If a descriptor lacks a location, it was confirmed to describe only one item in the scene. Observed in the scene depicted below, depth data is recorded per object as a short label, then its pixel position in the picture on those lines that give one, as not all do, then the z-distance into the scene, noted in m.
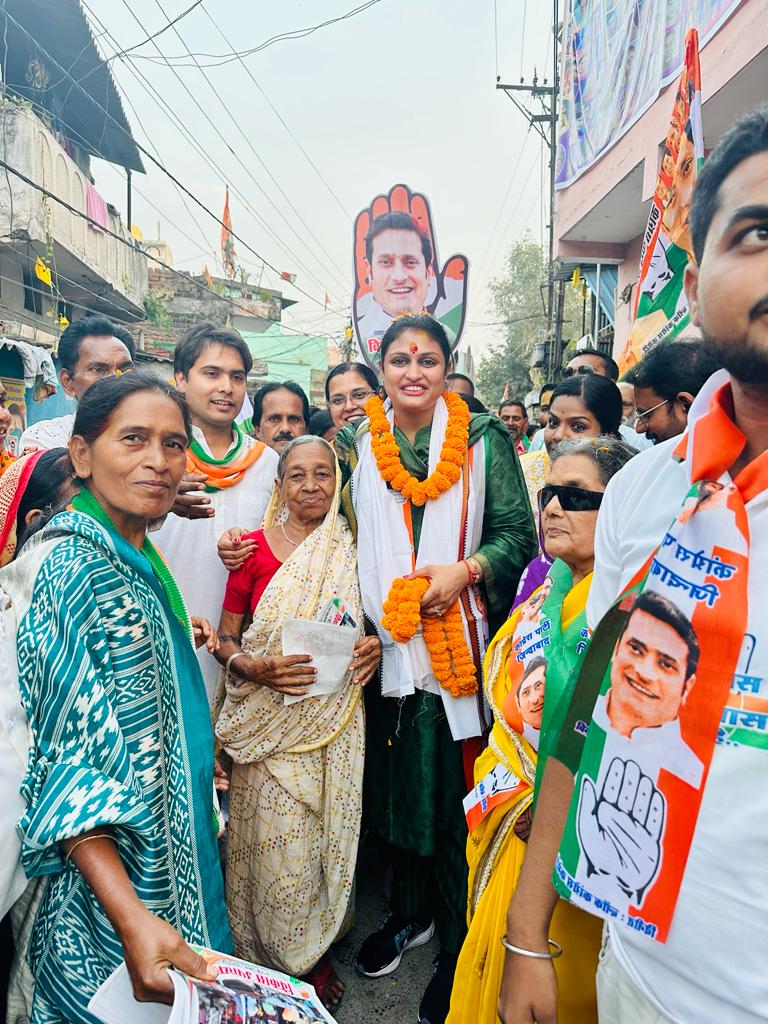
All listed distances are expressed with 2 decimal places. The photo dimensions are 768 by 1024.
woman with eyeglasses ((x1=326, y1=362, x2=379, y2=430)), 3.74
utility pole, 13.60
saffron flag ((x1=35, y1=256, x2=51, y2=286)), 8.47
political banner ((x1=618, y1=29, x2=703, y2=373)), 2.56
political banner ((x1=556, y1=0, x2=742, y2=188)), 5.26
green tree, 25.64
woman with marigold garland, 2.25
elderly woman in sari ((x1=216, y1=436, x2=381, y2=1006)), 2.18
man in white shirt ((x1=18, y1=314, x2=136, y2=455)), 3.09
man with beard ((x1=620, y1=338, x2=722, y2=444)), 2.46
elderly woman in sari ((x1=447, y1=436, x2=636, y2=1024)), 1.49
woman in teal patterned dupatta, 1.17
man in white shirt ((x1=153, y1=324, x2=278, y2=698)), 2.63
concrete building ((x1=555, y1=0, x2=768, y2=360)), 4.42
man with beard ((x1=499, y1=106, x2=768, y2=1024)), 0.80
